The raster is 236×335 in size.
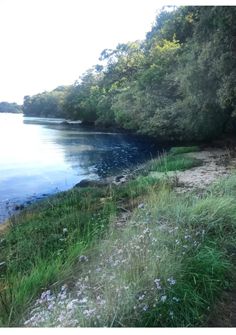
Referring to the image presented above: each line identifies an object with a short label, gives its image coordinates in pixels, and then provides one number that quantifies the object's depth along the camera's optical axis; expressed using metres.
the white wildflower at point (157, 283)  2.66
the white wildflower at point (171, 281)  2.74
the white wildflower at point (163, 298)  2.56
